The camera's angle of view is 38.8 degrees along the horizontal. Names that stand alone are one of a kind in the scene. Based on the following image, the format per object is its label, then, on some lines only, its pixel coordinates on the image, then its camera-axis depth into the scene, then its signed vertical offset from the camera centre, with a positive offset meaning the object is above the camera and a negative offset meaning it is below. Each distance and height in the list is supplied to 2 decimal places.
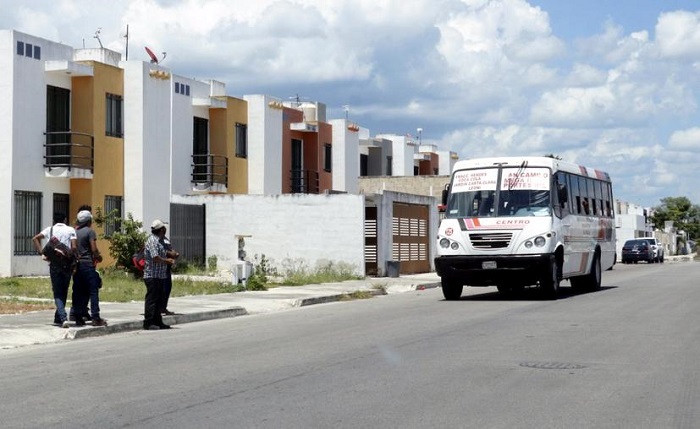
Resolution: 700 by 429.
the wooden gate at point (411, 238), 35.81 -0.15
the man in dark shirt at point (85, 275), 15.55 -0.62
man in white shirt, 15.37 -0.43
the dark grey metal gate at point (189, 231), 35.44 +0.13
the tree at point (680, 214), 146.12 +2.75
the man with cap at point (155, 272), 16.34 -0.62
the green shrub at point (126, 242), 28.58 -0.20
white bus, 21.75 +0.16
